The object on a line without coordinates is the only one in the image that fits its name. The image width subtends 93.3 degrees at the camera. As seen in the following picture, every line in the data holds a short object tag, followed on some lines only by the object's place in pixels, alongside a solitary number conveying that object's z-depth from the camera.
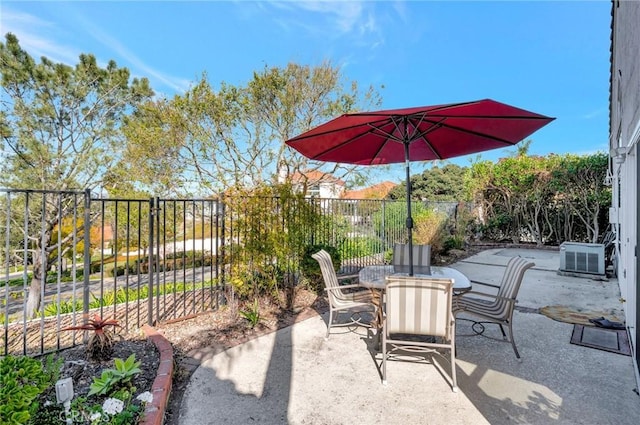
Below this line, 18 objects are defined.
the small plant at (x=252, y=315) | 3.75
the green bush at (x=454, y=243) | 9.58
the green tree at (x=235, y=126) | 10.44
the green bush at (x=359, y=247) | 6.83
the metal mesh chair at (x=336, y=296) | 3.46
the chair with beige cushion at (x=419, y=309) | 2.51
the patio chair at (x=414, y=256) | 4.34
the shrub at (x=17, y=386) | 1.35
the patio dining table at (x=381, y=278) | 3.10
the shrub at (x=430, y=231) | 8.29
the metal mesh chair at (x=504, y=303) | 2.98
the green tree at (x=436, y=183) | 23.06
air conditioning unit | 6.38
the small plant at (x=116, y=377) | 1.98
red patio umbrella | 2.58
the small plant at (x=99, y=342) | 2.59
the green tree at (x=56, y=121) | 9.15
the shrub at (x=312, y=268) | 5.02
